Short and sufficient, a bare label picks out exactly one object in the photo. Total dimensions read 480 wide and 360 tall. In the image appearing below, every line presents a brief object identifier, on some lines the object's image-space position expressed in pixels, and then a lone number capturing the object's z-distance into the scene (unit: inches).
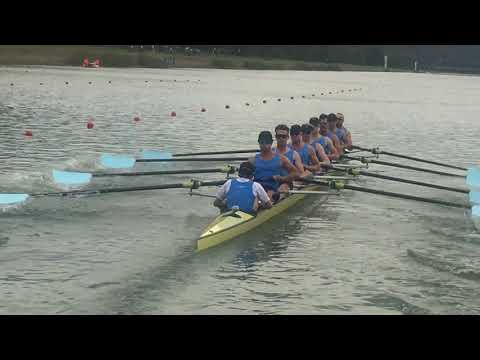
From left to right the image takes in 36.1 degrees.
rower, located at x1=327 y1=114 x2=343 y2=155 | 860.6
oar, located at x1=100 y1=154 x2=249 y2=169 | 821.9
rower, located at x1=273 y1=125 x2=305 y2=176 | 608.4
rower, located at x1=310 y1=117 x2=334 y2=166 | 750.5
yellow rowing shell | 501.0
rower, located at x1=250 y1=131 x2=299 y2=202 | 603.2
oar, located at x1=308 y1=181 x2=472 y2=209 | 612.7
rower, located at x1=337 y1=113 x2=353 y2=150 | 922.1
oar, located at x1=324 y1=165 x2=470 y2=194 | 701.3
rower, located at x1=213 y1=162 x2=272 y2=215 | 541.0
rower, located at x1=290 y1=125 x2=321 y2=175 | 705.0
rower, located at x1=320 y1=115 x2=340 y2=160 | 812.5
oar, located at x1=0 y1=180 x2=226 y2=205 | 579.5
